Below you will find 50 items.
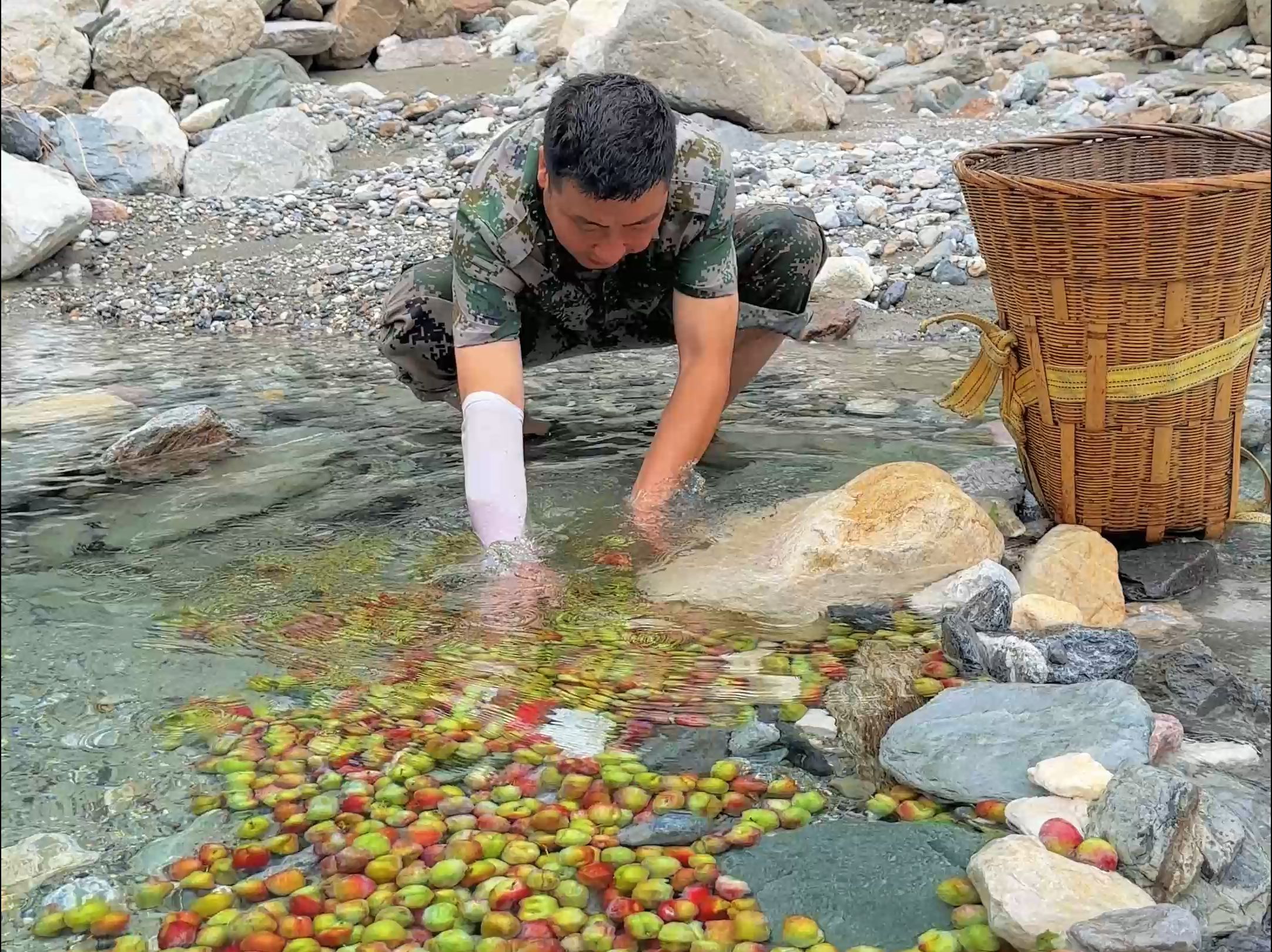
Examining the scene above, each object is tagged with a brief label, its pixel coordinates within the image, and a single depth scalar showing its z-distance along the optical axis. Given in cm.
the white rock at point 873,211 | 663
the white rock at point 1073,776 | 209
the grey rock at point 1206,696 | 239
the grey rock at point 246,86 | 1035
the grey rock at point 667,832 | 210
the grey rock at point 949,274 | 586
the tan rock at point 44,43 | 1071
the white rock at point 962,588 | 283
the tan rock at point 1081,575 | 281
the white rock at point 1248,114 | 778
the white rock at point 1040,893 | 181
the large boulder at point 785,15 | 1370
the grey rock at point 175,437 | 412
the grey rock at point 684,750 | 232
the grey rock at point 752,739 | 236
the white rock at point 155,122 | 819
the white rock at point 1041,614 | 271
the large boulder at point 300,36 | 1234
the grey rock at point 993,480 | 343
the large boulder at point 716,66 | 905
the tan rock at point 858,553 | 295
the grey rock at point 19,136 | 770
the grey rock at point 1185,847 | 191
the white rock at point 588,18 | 1158
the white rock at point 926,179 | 710
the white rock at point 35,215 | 663
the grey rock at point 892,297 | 573
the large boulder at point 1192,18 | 1152
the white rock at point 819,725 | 239
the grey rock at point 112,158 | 796
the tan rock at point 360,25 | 1298
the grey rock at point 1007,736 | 217
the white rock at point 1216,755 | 229
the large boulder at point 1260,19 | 1141
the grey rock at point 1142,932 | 173
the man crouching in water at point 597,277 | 271
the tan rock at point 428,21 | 1364
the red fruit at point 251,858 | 205
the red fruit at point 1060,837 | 198
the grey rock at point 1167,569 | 293
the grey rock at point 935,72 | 1070
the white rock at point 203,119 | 962
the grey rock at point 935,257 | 602
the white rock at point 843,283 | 581
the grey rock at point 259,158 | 807
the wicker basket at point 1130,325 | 272
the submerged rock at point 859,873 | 192
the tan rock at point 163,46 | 1100
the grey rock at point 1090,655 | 248
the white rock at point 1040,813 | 205
